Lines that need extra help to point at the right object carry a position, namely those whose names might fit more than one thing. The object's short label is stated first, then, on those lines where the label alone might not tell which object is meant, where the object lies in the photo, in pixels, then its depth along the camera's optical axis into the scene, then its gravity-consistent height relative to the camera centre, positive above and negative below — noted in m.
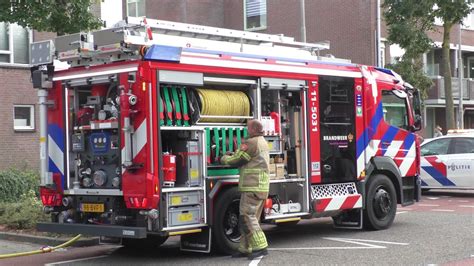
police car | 16.95 -0.72
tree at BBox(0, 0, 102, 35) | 11.98 +2.39
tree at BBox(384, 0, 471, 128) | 21.09 +3.82
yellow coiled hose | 8.83 +0.48
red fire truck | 8.20 +0.15
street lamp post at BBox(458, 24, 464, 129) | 31.04 +1.82
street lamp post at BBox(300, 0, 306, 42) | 18.12 +3.23
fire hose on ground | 9.52 -1.61
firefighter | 8.72 -0.64
